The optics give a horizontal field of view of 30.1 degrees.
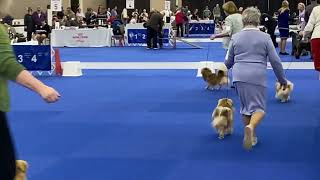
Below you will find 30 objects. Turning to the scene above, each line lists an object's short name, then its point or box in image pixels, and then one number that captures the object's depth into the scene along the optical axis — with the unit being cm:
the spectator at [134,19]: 2741
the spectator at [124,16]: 3122
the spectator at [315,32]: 763
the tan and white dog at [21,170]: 407
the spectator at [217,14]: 3797
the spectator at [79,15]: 2844
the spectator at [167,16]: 3088
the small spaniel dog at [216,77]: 1087
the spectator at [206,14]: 3759
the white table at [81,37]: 2431
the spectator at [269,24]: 2005
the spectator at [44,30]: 2058
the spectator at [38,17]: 2544
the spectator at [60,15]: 2705
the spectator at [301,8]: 1814
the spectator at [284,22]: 1711
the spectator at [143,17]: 3095
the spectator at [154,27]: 2144
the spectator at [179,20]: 2933
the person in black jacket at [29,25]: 2498
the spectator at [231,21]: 958
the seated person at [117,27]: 2364
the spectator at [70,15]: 2713
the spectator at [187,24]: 3126
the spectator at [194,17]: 3680
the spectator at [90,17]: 3023
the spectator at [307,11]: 1366
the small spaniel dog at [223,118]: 660
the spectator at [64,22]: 2613
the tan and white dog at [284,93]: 929
